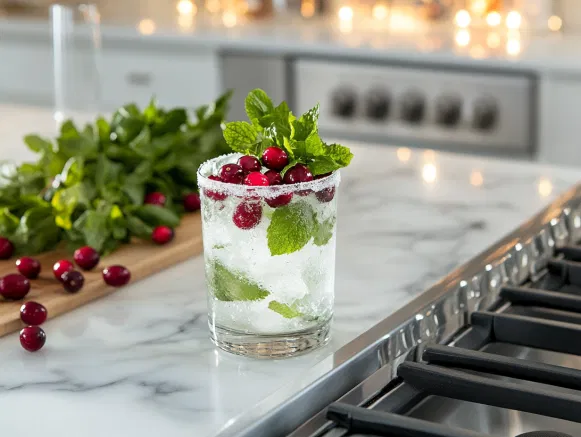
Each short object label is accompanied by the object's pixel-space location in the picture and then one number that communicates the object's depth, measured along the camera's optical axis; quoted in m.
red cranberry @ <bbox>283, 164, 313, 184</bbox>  0.97
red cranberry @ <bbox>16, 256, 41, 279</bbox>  1.11
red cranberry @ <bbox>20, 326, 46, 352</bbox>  1.00
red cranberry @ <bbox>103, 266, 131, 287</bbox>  1.10
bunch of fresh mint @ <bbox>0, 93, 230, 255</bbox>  1.17
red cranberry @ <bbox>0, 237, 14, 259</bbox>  1.15
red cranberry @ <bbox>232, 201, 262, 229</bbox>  0.96
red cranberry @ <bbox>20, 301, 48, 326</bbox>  1.04
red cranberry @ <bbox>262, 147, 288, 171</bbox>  0.98
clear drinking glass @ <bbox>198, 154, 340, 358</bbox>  0.96
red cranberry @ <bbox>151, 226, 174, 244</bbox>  1.18
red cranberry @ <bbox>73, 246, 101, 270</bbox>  1.12
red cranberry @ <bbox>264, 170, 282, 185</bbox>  0.97
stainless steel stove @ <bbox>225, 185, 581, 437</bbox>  0.92
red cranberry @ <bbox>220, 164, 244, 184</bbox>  0.97
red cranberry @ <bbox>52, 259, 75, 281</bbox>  1.10
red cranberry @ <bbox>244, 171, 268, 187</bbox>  0.96
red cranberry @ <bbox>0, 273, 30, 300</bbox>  1.07
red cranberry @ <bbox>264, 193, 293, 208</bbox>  0.96
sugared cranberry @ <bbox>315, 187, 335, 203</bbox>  0.97
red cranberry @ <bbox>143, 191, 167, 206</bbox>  1.23
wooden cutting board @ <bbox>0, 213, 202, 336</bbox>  1.07
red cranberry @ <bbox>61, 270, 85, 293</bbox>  1.08
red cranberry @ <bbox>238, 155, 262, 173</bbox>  0.98
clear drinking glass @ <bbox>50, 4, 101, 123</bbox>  1.44
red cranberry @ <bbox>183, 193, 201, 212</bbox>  1.27
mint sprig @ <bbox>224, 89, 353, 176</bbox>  0.98
